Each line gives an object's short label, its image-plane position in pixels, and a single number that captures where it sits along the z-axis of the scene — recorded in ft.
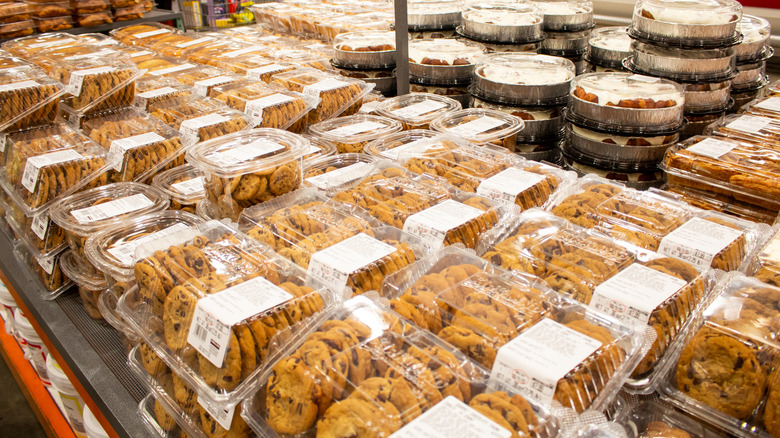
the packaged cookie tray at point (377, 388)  2.43
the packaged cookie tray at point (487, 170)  4.51
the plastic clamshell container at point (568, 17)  8.52
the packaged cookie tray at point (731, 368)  2.61
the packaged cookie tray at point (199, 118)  5.84
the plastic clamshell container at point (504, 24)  7.80
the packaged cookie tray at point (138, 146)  5.48
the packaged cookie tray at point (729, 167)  4.63
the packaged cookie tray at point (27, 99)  6.11
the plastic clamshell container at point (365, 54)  7.75
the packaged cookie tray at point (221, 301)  2.96
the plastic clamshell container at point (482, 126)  5.69
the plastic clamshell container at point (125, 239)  4.12
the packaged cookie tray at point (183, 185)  5.16
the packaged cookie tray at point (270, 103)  6.30
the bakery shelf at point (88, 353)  3.83
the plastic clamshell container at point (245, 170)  4.62
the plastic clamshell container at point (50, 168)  5.15
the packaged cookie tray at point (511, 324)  2.64
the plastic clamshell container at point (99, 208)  4.62
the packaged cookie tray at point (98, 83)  6.45
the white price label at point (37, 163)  5.18
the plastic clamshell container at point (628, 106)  5.47
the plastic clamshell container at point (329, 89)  6.69
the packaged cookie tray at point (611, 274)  3.01
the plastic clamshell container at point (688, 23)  6.04
